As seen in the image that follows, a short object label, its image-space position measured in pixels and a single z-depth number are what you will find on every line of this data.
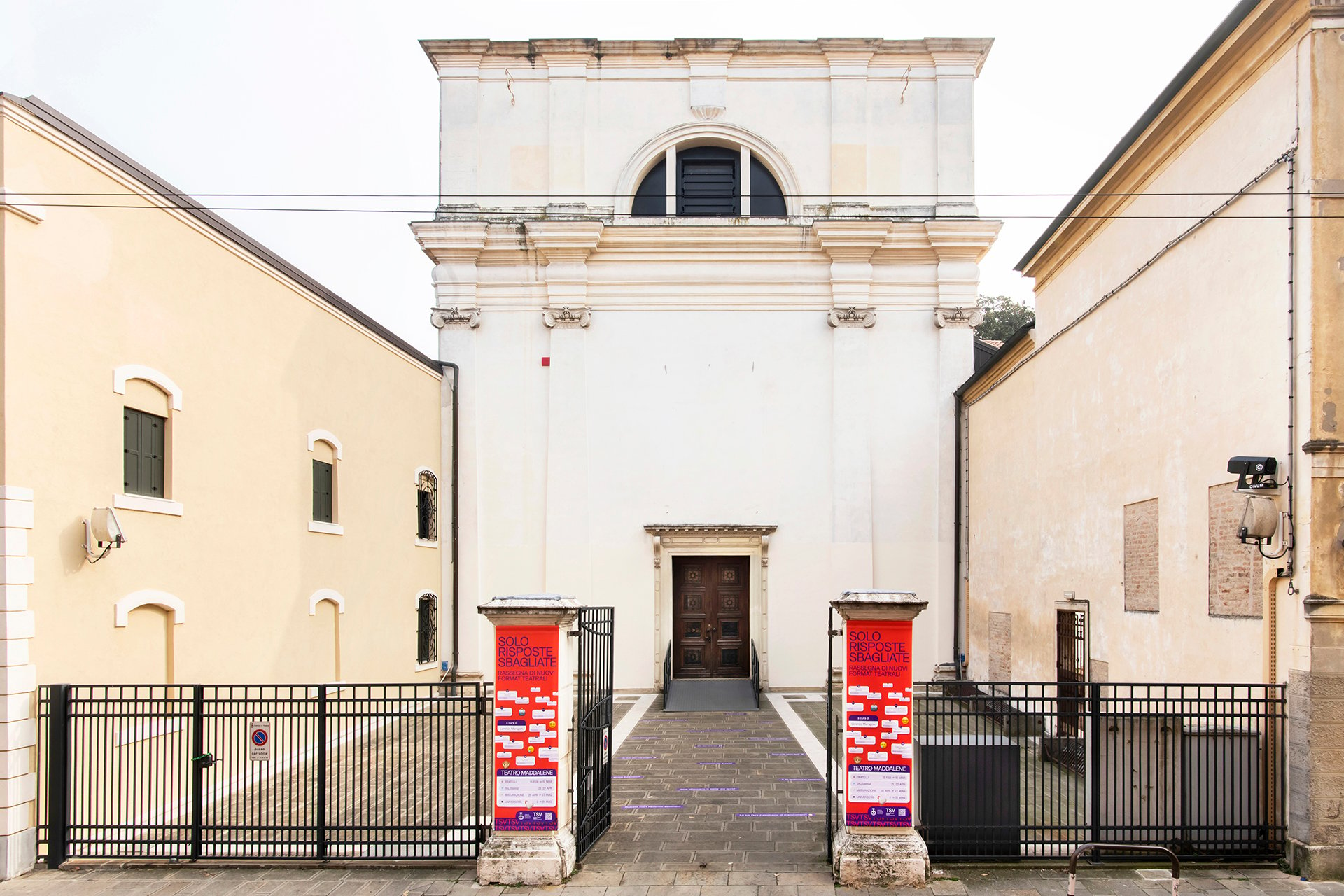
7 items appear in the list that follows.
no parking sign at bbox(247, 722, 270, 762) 8.84
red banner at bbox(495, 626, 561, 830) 8.44
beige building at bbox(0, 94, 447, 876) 8.89
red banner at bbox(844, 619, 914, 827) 8.34
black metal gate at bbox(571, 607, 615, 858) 9.05
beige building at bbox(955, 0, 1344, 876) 8.06
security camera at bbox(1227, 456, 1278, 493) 8.36
